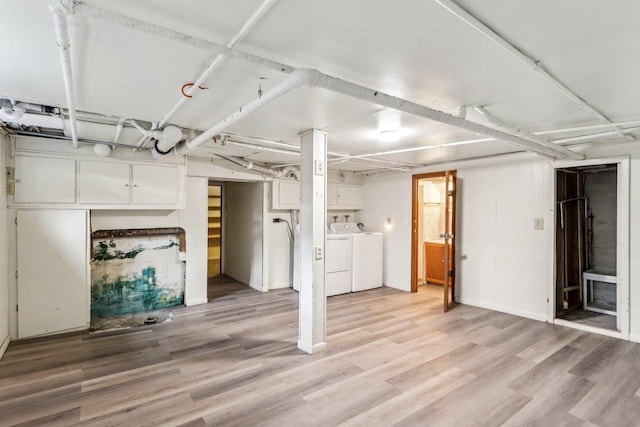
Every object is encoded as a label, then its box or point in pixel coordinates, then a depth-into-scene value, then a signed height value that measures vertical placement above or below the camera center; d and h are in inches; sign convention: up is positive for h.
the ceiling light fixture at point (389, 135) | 130.1 +32.7
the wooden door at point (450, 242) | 181.8 -15.6
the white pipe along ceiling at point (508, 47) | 51.6 +32.3
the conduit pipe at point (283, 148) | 148.0 +32.5
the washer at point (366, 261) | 224.2 -32.9
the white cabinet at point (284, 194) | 221.0 +13.3
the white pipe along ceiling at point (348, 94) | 65.7 +27.1
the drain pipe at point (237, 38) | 52.1 +32.7
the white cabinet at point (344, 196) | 247.3 +13.7
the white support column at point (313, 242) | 125.3 -10.8
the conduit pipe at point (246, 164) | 190.3 +29.7
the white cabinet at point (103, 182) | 148.5 +14.3
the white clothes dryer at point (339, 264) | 212.5 -32.9
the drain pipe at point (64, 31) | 47.5 +29.5
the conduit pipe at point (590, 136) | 125.7 +32.2
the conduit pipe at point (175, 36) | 49.3 +30.4
